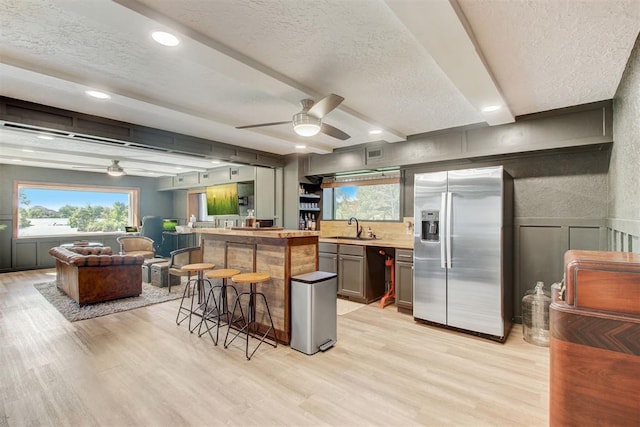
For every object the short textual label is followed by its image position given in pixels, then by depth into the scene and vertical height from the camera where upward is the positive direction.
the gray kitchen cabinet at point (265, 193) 6.29 +0.44
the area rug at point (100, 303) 4.25 -1.37
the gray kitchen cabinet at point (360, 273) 4.80 -0.95
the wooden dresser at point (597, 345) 1.17 -0.52
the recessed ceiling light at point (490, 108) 3.10 +1.09
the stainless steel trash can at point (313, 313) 3.04 -1.01
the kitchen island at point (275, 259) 3.22 -0.51
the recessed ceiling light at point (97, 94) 2.85 +1.14
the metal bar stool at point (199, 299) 3.59 -1.15
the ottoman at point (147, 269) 6.10 -1.11
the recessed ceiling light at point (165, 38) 1.94 +1.14
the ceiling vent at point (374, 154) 4.95 +0.97
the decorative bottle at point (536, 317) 3.32 -1.16
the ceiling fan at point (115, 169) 6.43 +0.95
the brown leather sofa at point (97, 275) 4.57 -0.96
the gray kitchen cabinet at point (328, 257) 5.09 -0.73
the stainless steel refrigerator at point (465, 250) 3.39 -0.43
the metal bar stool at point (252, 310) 3.01 -1.08
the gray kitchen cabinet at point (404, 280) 4.29 -0.94
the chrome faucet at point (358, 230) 5.58 -0.31
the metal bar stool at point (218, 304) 3.31 -1.14
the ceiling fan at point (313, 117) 2.52 +0.89
